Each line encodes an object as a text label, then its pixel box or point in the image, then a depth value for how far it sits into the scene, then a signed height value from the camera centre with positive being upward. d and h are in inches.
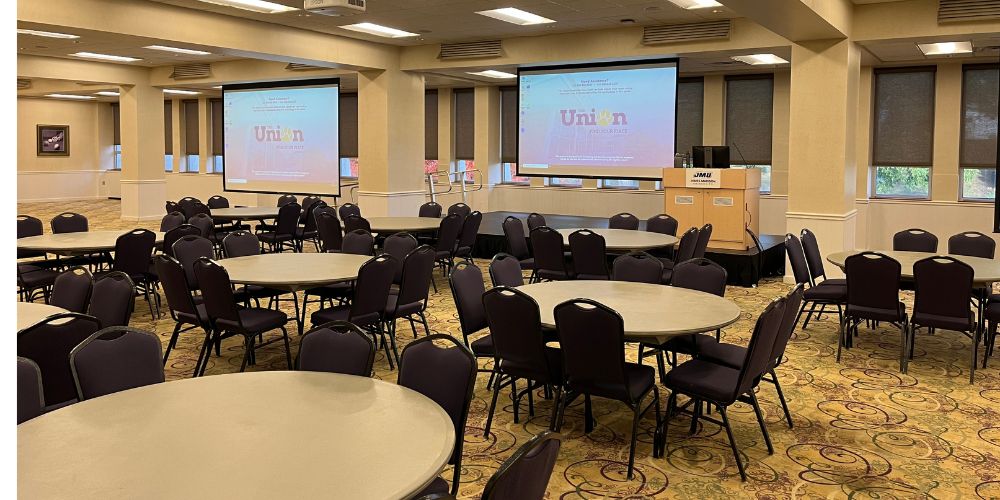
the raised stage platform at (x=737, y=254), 398.3 -28.1
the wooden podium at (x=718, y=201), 410.0 -1.2
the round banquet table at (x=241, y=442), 89.8 -30.2
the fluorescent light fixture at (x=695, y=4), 372.8 +87.0
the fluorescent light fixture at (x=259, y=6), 382.6 +88.5
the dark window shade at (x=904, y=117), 526.0 +51.9
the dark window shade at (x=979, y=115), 505.4 +51.4
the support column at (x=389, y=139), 540.4 +38.1
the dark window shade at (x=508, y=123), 690.8 +61.3
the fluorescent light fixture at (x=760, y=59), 493.3 +84.0
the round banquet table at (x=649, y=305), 169.5 -24.7
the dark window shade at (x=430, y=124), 735.7 +64.3
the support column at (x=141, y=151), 686.5 +37.0
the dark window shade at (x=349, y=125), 794.8 +68.0
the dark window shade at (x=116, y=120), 981.2 +88.6
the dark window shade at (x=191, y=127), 888.9 +72.9
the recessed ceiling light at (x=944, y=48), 448.6 +82.6
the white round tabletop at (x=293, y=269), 225.8 -21.3
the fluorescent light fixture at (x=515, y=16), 404.8 +90.1
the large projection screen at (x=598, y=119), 468.1 +46.0
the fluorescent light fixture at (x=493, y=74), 594.7 +89.6
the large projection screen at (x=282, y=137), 547.2 +40.3
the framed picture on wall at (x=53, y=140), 948.0 +62.9
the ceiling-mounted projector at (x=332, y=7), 268.1 +61.2
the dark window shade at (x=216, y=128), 864.9 +70.2
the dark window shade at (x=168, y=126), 908.0 +75.5
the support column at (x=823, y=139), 392.5 +28.6
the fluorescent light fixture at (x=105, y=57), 582.3 +99.8
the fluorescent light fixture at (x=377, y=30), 451.5 +91.7
